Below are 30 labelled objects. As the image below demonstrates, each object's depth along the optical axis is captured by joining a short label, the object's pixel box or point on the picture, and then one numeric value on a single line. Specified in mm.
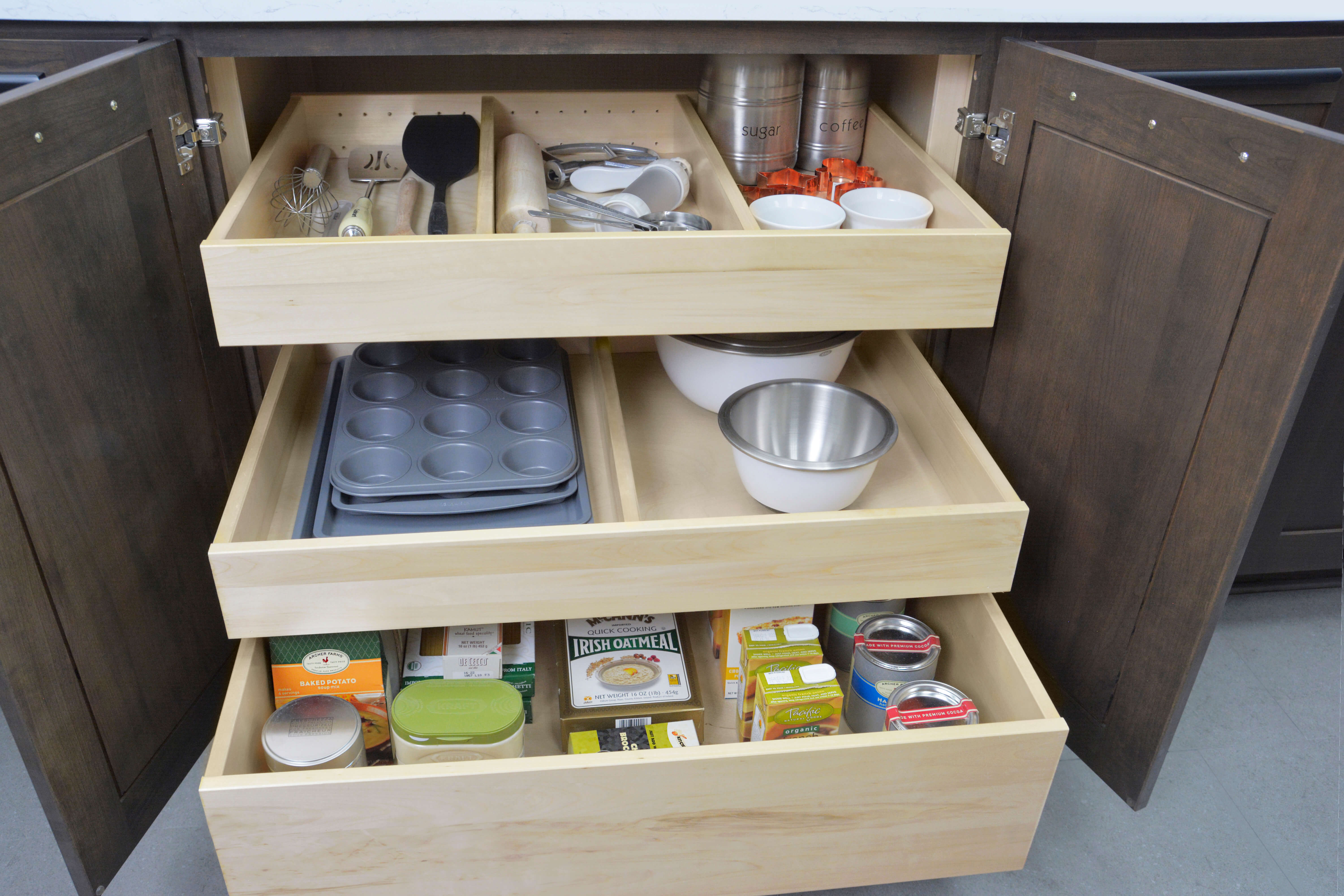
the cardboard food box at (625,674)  1199
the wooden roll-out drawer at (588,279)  996
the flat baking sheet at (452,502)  1102
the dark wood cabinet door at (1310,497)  1397
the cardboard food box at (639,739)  1156
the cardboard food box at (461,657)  1241
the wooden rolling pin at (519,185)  1162
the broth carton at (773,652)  1167
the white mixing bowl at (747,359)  1257
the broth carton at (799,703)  1104
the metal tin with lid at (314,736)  1032
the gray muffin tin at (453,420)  1130
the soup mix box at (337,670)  1133
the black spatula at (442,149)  1334
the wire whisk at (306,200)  1241
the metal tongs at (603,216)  1194
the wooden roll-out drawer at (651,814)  956
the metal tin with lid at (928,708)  1058
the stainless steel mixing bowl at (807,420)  1227
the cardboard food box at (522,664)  1270
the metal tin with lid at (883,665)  1164
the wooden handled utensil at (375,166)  1374
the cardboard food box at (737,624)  1235
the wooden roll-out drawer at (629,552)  1024
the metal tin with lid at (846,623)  1290
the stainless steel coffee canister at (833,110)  1372
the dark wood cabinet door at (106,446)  912
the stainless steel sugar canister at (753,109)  1305
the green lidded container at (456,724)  1075
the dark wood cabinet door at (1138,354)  893
